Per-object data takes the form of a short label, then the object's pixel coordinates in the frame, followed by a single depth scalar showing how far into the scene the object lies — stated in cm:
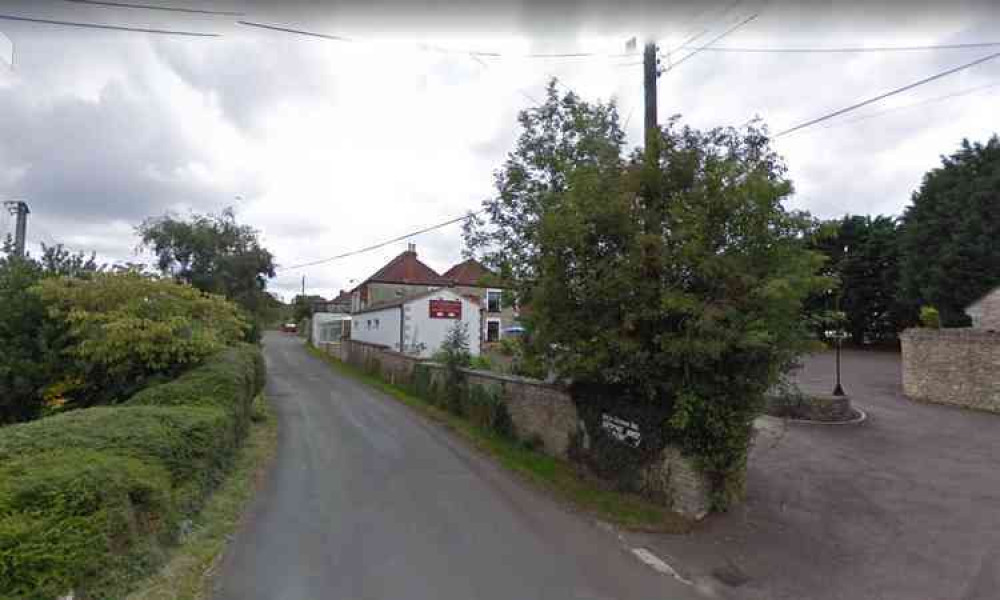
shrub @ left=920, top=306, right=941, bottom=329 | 1602
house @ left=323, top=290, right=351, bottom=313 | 6091
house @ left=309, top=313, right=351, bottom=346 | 4095
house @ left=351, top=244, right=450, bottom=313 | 3828
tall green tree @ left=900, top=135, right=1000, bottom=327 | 2544
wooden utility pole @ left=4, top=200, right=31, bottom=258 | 1784
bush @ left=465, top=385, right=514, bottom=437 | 1063
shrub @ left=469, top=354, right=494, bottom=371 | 1487
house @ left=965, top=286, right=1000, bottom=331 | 1880
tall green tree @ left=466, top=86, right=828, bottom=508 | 577
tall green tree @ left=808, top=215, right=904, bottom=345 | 3510
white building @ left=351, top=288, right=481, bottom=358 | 2595
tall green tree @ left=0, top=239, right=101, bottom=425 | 931
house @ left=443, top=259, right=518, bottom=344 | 3688
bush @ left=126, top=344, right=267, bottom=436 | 703
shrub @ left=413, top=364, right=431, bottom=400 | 1559
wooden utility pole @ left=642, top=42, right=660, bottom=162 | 774
